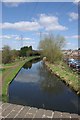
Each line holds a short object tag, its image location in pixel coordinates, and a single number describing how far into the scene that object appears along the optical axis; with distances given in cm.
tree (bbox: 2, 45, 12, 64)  2069
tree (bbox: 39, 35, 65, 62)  2117
